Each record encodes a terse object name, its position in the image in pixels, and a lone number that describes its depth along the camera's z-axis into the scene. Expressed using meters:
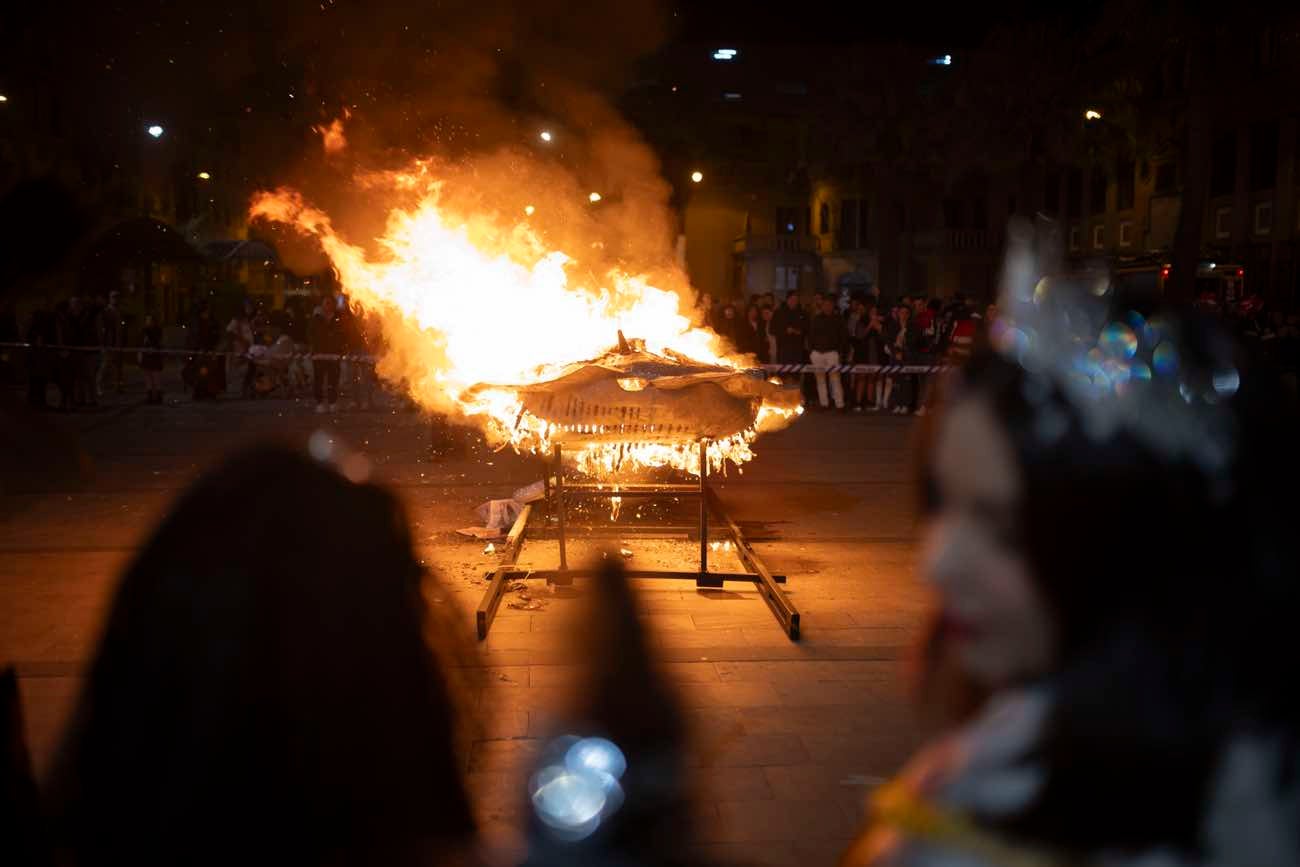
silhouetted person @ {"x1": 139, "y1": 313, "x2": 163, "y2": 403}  18.59
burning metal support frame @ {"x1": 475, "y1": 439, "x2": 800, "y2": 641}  6.51
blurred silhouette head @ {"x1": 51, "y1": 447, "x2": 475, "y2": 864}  1.43
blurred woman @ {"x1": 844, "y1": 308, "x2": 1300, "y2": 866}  1.07
